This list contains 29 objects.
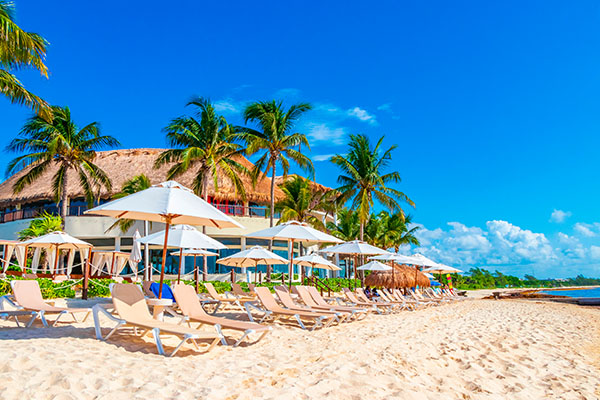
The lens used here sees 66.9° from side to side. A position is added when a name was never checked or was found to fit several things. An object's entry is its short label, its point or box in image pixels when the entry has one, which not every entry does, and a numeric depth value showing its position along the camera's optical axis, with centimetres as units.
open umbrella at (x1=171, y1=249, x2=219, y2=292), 1438
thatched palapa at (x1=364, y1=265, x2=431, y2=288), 2428
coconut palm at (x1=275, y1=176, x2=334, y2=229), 2506
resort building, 2544
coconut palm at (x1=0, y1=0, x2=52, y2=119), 1045
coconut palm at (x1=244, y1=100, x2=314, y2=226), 2145
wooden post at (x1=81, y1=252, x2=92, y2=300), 1148
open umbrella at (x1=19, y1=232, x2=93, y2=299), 1163
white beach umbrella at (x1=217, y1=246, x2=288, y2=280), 1266
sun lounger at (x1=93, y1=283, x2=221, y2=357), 488
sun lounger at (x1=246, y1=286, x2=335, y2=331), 761
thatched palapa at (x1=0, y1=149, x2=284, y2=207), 2758
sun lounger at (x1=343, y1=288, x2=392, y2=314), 1102
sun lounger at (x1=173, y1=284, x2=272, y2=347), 551
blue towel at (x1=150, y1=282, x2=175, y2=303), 789
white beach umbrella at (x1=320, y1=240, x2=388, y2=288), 1307
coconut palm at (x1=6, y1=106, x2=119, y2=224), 2008
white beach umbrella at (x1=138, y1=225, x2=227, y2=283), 989
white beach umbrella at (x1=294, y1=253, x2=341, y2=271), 1458
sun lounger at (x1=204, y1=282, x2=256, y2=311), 935
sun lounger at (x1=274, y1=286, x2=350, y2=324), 829
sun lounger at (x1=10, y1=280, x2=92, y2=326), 641
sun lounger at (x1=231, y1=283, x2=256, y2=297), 1081
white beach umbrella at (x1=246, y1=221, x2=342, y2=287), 1043
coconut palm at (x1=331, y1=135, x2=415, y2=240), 2266
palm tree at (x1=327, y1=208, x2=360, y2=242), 3244
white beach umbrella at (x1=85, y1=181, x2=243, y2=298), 580
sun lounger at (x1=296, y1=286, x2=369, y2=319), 877
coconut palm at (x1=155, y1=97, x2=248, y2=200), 2112
